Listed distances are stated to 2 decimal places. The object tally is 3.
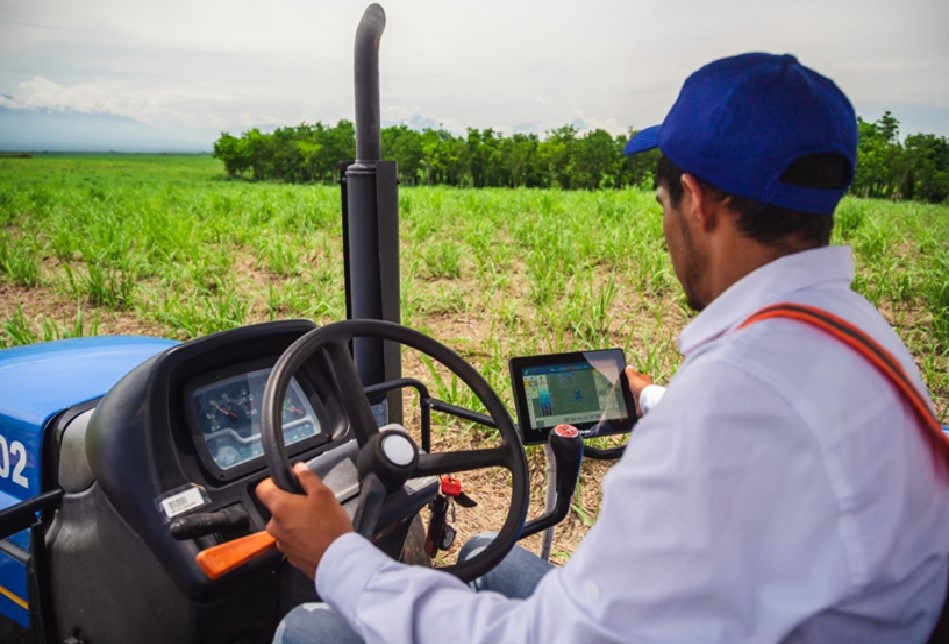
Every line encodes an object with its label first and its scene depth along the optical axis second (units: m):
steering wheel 1.10
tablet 1.58
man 0.67
